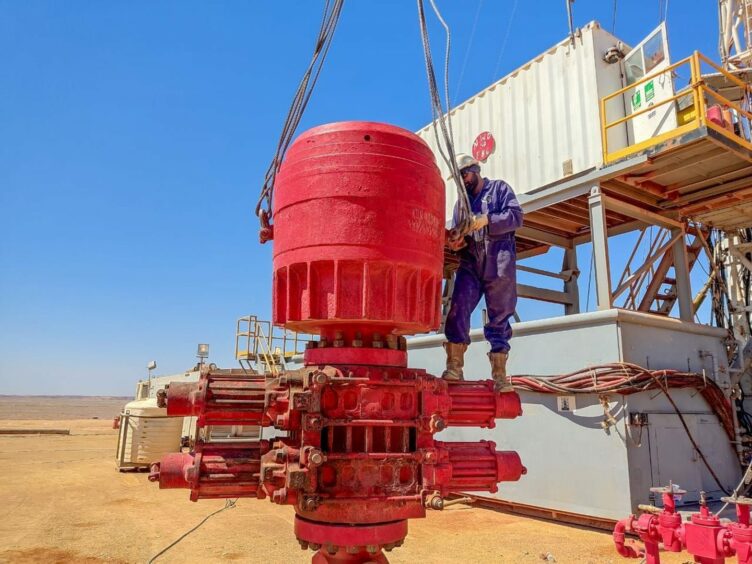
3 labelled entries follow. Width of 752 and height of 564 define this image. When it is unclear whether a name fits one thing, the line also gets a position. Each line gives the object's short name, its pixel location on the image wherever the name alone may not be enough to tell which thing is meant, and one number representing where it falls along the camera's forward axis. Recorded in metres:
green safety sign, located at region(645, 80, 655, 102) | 8.80
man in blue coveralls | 3.26
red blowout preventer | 2.37
